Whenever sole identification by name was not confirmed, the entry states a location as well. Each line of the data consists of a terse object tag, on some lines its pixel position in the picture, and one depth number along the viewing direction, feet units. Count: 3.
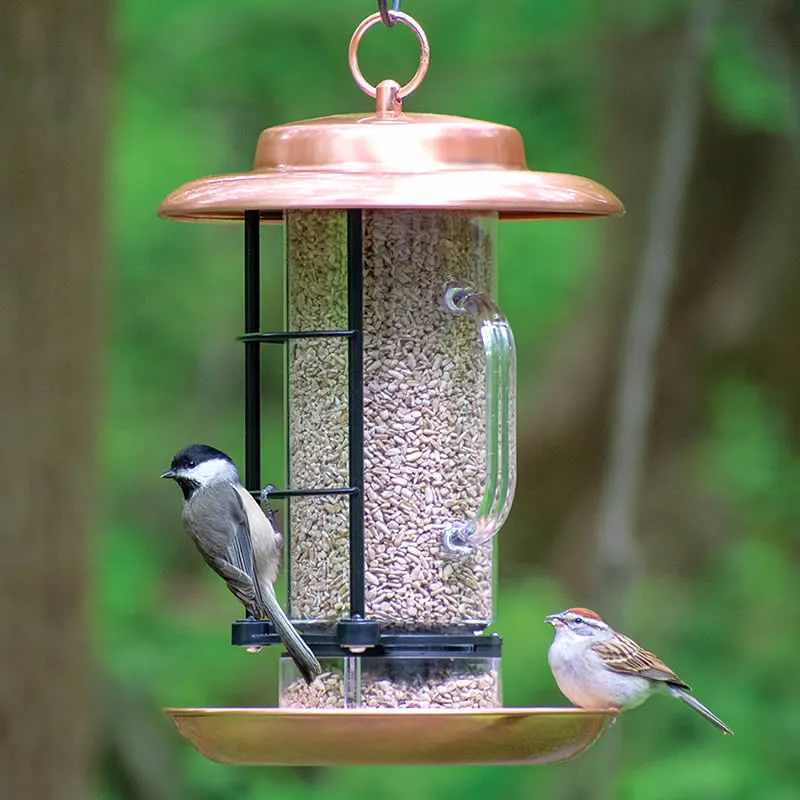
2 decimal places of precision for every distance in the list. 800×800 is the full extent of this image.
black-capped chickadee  33.27
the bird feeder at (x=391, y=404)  31.71
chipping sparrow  36.86
